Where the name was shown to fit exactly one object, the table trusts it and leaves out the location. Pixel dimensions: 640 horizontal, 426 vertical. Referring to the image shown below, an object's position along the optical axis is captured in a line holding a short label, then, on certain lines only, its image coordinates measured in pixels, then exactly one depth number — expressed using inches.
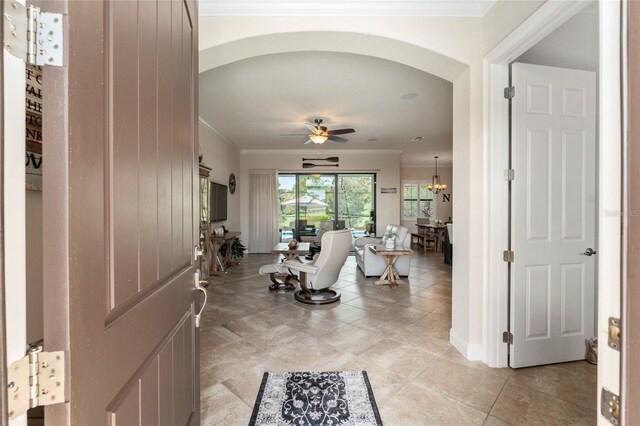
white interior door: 88.0
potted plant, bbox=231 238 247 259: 251.3
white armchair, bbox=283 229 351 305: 144.8
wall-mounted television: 219.9
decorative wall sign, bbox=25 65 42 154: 27.8
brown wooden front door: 21.2
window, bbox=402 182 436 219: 406.9
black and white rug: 68.5
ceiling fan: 181.5
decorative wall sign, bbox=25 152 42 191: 30.6
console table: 210.5
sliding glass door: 332.2
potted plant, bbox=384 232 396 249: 186.4
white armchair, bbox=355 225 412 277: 205.8
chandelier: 353.7
